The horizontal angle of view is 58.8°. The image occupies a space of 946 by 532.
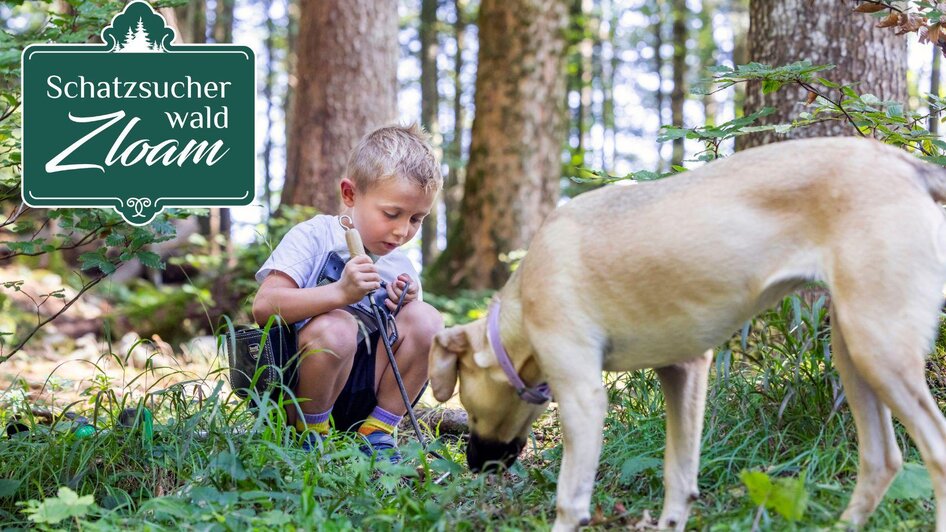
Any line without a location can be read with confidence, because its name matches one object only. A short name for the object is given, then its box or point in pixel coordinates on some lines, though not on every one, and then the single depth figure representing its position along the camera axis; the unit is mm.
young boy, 3775
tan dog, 2271
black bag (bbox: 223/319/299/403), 3785
